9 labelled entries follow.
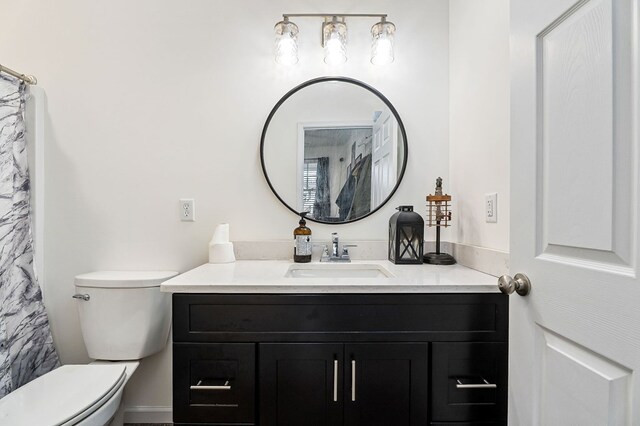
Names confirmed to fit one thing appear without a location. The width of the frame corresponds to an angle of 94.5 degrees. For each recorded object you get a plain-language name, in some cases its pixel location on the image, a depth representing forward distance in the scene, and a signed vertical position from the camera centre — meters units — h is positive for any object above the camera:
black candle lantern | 1.41 -0.13
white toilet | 1.11 -0.58
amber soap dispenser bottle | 1.46 -0.19
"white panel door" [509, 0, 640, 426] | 0.55 -0.01
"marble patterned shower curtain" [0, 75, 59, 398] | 1.34 -0.29
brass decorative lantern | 1.42 -0.04
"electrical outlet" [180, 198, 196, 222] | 1.55 +0.00
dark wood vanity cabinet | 0.99 -0.51
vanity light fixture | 1.49 +0.85
